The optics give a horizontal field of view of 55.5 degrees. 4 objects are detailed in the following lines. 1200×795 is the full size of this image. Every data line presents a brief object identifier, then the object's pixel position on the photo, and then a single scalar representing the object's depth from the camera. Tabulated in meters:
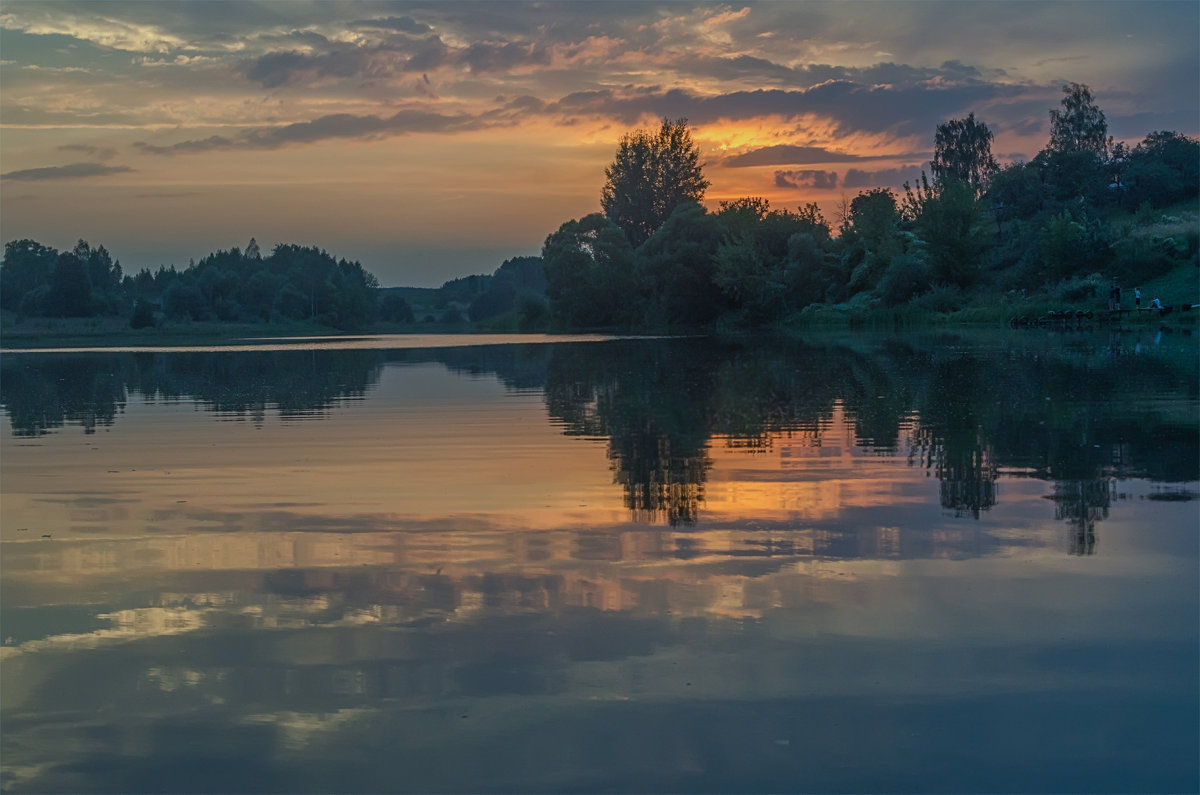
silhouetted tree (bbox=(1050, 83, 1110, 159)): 96.81
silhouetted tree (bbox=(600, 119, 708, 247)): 126.62
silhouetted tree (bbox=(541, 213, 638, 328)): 105.81
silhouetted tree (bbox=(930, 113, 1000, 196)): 112.38
